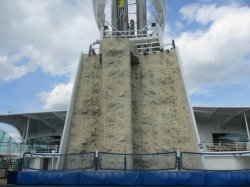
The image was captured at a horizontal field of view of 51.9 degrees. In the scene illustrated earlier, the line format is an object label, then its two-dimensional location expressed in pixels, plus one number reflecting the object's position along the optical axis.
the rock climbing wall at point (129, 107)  14.16
